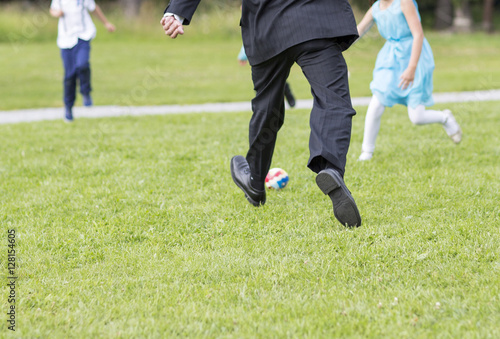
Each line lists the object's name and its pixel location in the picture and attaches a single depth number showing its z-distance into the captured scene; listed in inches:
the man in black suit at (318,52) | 246.1
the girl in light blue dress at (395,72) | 386.6
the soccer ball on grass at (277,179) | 348.5
